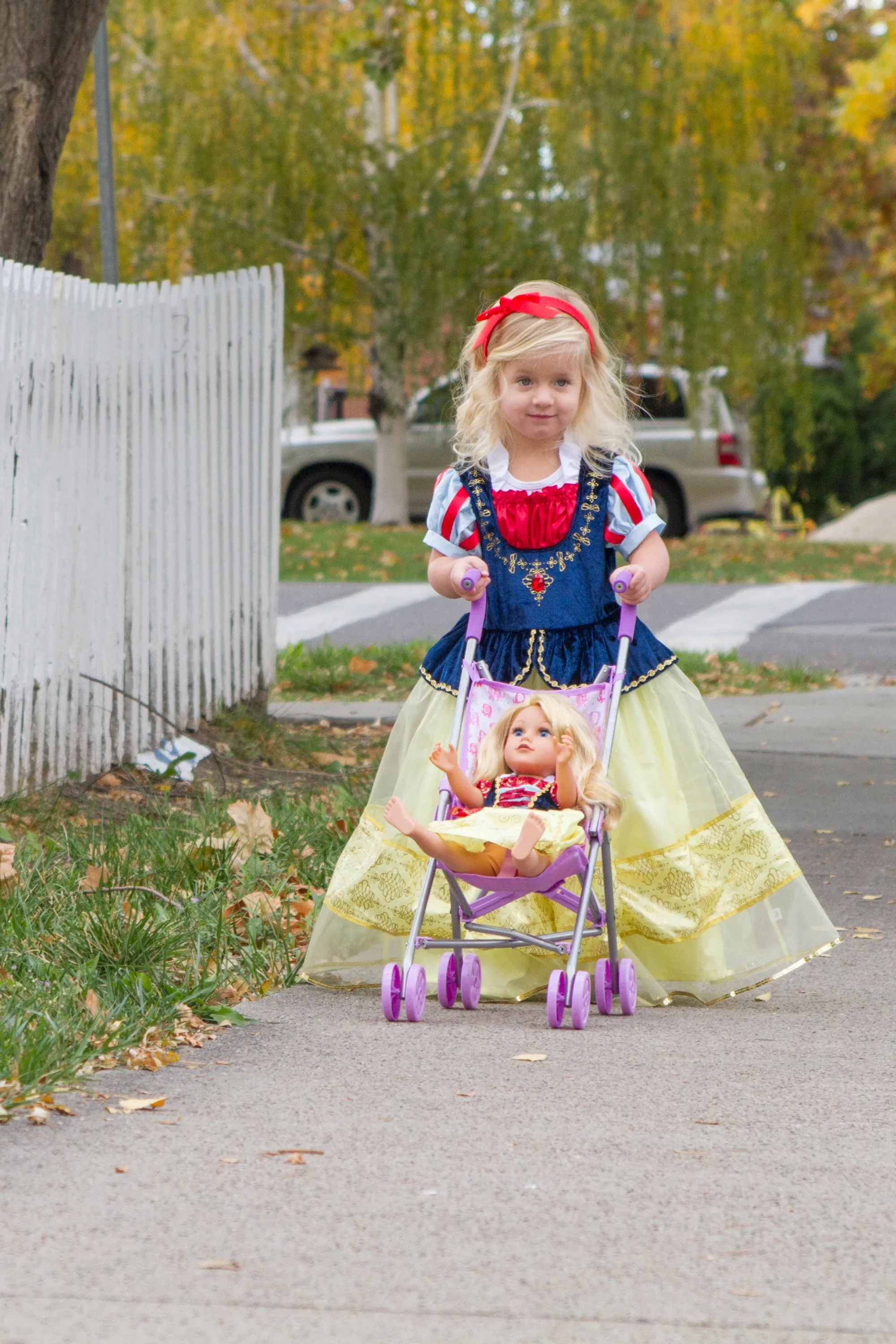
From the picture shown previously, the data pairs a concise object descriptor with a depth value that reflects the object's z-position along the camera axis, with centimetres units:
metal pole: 1831
